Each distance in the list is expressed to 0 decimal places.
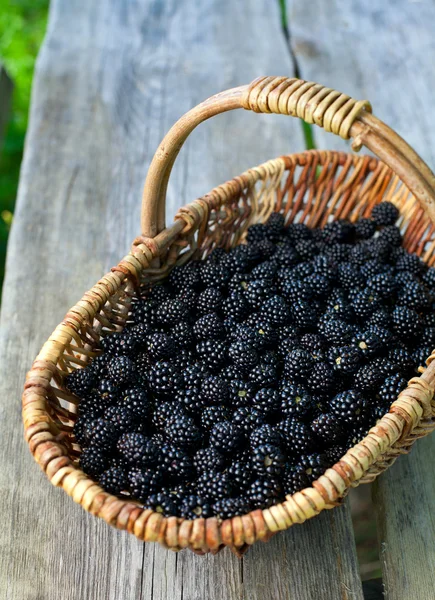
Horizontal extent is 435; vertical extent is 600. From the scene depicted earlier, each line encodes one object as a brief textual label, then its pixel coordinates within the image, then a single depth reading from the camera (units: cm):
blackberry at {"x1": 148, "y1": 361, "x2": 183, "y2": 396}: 92
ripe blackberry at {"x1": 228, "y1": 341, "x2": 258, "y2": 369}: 93
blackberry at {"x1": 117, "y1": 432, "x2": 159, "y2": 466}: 88
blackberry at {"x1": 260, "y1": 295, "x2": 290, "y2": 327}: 95
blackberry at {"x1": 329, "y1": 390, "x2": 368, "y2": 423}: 90
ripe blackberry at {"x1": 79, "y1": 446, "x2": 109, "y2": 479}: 88
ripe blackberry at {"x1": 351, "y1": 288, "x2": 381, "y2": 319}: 97
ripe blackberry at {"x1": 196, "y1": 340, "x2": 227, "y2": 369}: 94
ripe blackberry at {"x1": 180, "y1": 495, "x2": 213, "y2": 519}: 86
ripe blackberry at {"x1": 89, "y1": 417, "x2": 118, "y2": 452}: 89
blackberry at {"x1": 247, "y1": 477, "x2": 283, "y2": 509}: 87
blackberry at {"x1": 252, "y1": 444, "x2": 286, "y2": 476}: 87
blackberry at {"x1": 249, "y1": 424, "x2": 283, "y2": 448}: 88
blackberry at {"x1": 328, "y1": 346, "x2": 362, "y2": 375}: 92
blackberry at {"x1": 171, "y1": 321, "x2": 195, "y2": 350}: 95
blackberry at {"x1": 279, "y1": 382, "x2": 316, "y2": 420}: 90
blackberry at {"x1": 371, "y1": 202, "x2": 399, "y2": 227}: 104
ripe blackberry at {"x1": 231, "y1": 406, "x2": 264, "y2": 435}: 90
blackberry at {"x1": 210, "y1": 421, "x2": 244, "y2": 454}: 89
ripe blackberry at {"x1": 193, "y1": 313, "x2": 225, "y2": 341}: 95
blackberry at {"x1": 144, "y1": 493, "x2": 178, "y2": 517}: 86
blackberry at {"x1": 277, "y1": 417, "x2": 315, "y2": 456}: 89
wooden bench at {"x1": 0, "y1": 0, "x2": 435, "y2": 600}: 93
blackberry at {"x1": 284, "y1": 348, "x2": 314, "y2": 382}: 92
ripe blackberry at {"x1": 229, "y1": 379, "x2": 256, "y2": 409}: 91
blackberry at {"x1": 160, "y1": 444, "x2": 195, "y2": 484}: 88
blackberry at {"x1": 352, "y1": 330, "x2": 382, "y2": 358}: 94
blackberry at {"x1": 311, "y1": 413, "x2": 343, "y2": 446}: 89
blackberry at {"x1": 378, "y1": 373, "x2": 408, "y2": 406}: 91
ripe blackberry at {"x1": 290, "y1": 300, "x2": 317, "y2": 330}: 96
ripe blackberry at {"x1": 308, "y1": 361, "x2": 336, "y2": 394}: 92
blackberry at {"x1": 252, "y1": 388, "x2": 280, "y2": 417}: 90
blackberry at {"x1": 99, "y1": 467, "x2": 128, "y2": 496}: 88
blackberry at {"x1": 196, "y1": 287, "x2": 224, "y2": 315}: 96
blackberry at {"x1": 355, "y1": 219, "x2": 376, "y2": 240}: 104
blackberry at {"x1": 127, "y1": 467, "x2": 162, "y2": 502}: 87
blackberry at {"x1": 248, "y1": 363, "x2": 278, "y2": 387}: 92
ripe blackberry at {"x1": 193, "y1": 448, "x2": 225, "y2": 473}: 88
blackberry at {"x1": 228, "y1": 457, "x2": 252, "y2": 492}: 88
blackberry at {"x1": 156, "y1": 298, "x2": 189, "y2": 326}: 96
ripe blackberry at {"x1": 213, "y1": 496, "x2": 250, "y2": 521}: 86
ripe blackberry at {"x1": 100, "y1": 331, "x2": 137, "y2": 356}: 94
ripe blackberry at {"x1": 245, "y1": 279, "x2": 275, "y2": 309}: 97
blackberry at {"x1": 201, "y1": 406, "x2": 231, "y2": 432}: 90
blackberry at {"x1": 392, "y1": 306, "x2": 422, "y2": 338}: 96
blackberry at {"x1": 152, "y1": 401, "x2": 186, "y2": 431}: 90
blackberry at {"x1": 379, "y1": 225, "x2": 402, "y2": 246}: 103
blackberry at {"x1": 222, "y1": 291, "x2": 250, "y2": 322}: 96
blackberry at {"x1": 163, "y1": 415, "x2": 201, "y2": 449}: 89
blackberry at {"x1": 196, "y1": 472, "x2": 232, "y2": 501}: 87
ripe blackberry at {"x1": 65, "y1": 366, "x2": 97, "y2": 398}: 91
